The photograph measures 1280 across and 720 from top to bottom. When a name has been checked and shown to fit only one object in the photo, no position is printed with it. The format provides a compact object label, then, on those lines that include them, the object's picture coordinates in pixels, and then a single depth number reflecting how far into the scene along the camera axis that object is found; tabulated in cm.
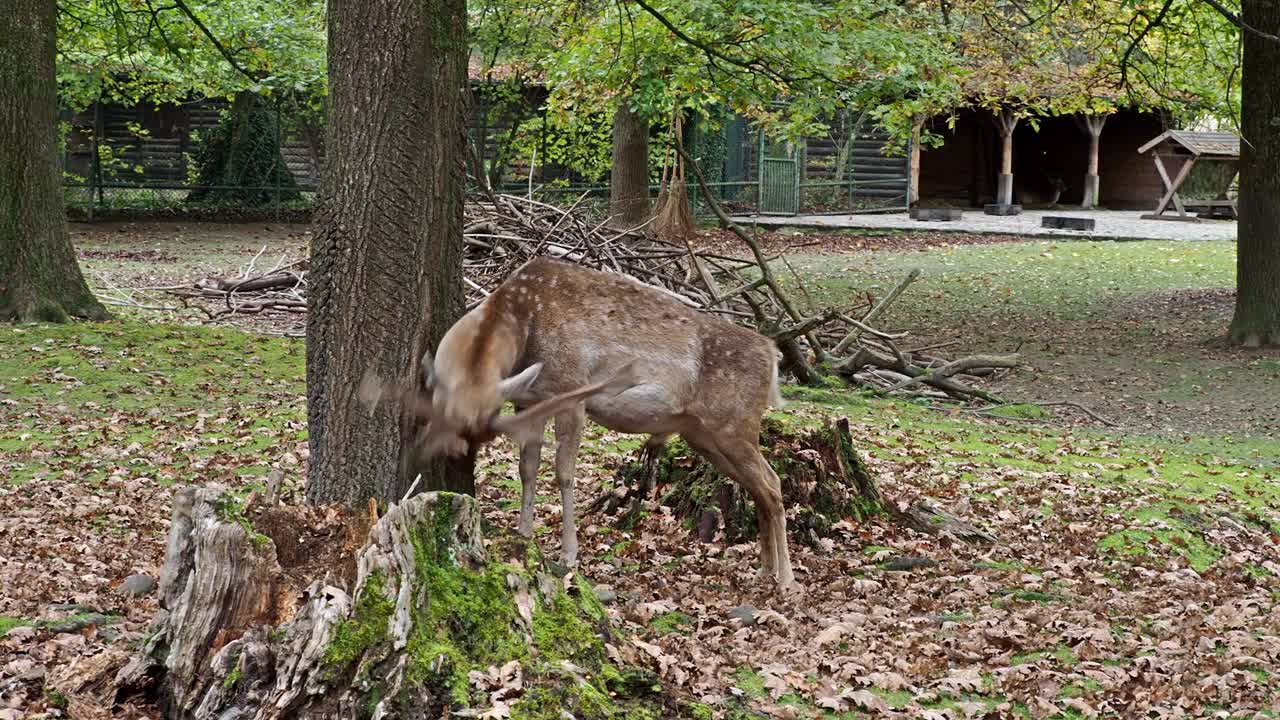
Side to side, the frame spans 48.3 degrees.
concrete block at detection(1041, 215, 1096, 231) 3591
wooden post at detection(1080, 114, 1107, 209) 4494
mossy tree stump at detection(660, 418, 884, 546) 793
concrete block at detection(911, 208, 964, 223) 4034
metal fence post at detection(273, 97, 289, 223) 3215
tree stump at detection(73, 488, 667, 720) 436
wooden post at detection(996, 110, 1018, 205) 4356
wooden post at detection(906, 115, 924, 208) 4350
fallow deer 690
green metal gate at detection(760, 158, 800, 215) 3928
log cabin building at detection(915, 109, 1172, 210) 4706
